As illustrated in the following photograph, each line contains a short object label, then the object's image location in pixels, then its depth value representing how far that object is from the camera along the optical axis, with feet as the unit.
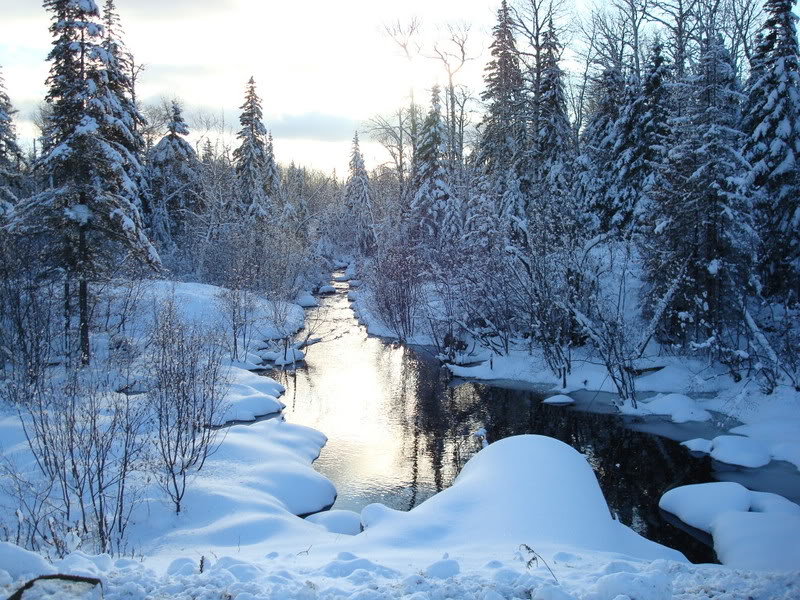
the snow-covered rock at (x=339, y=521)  30.55
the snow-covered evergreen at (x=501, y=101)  98.63
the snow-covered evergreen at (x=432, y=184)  103.81
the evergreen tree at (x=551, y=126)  88.12
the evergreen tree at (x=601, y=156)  83.82
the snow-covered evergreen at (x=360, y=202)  164.19
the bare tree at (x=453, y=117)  110.63
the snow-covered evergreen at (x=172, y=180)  124.47
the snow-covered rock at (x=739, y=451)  41.75
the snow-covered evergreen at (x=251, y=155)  123.44
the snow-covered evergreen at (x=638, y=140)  74.59
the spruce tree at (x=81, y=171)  56.95
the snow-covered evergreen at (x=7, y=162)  71.20
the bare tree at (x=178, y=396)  30.60
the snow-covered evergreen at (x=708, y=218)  54.34
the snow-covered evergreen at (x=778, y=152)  60.29
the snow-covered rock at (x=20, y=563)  14.65
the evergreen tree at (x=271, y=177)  135.95
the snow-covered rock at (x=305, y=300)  114.62
